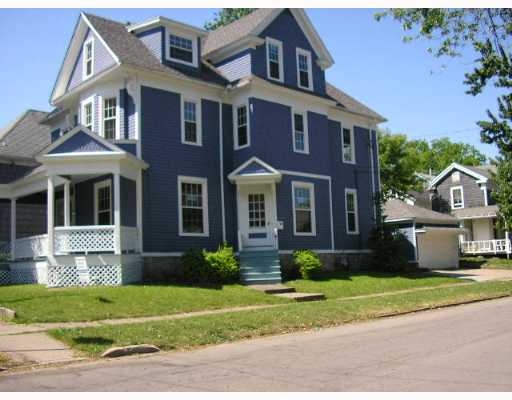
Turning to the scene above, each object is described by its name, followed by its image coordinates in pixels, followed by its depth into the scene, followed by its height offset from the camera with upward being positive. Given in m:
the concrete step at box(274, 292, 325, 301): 18.00 -1.30
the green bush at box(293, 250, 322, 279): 22.22 -0.36
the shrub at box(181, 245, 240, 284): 20.03 -0.33
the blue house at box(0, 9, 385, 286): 19.53 +3.84
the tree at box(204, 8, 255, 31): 42.56 +17.61
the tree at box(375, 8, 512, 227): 21.17 +7.82
